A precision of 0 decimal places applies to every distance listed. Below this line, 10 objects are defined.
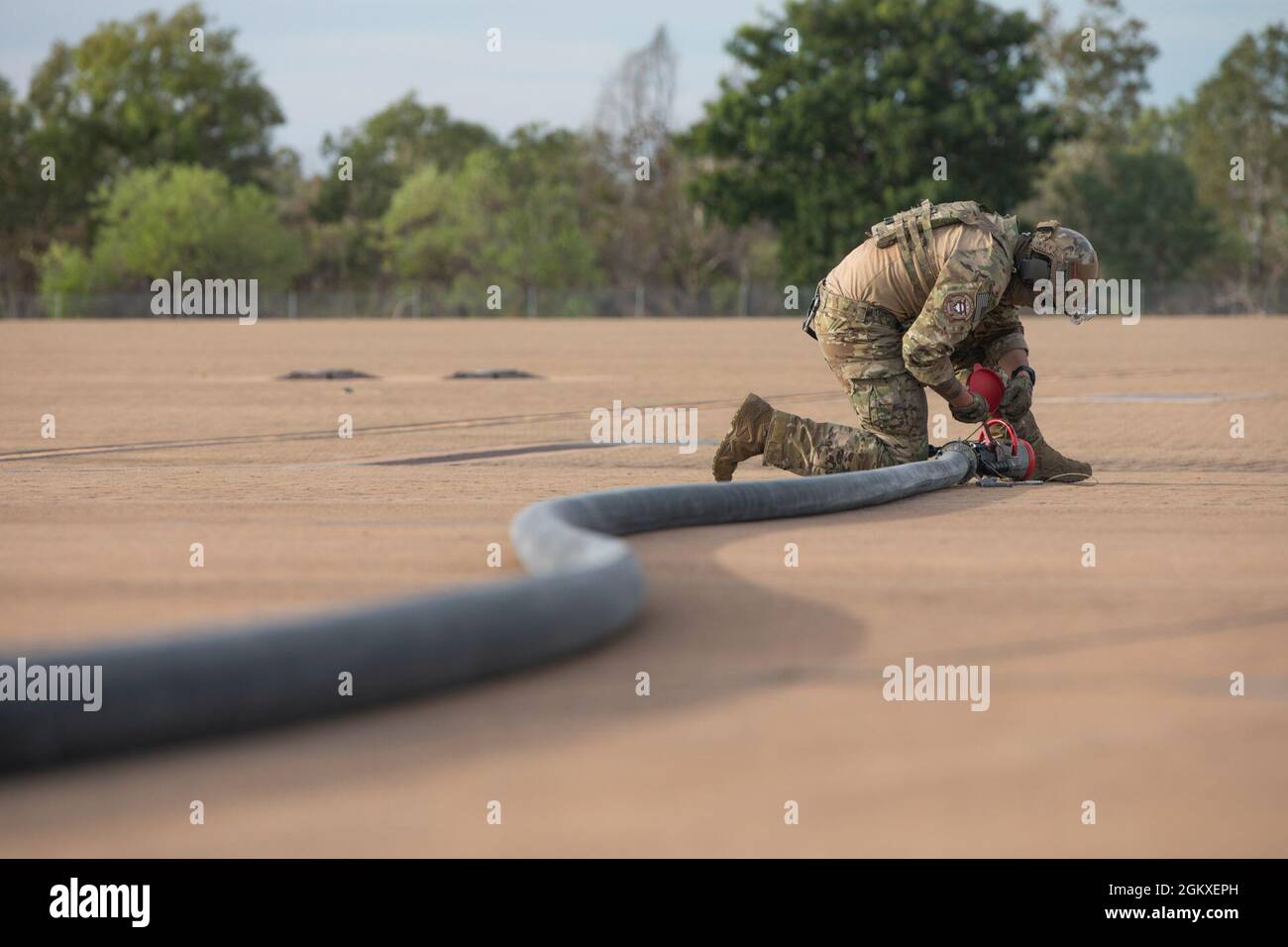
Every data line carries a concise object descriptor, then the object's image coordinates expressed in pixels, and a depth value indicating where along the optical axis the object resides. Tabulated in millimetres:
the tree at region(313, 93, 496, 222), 87688
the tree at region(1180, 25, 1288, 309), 76625
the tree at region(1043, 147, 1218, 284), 68312
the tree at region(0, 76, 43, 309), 79625
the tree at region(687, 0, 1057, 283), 56750
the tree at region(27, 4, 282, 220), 79375
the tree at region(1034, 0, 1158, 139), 80375
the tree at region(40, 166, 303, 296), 69438
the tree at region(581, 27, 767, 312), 72812
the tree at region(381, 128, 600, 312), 72000
